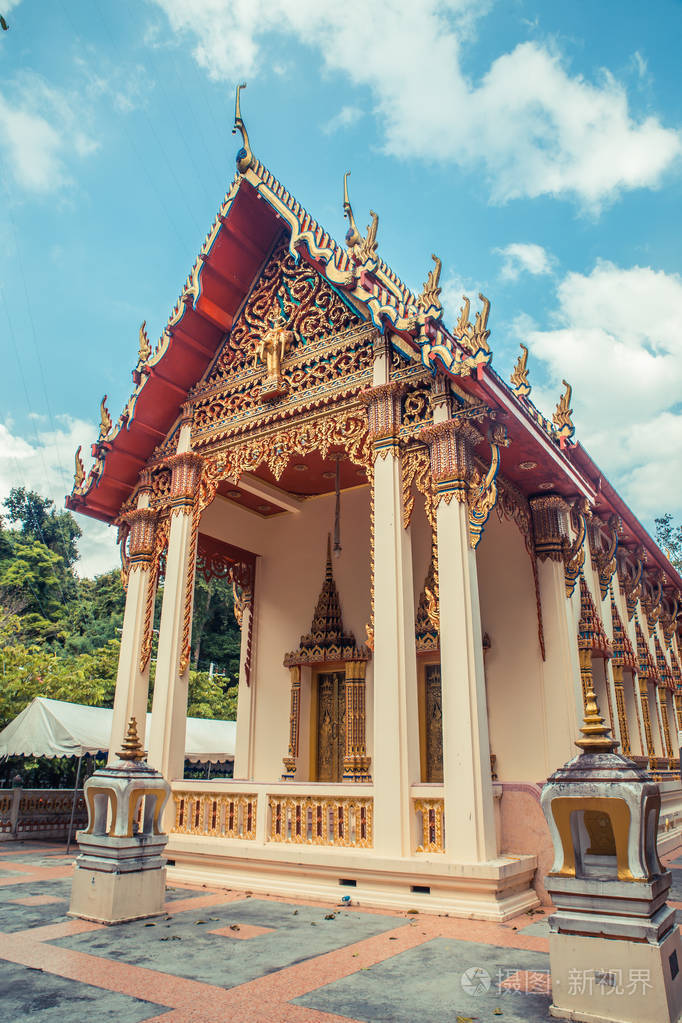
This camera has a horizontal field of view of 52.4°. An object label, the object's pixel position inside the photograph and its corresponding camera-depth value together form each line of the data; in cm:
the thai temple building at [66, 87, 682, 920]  568
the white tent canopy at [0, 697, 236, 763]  938
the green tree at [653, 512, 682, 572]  2911
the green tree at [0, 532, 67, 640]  2595
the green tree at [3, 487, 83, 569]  3462
